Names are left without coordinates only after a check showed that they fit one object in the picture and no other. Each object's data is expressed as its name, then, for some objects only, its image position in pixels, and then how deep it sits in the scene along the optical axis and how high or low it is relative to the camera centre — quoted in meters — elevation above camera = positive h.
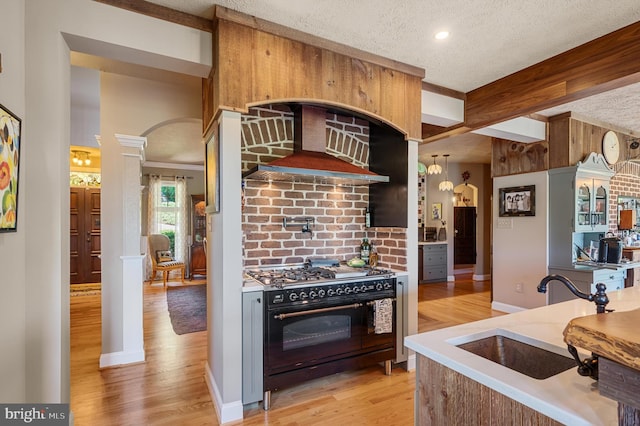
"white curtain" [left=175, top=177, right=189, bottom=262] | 7.55 -0.10
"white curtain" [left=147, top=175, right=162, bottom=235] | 7.29 +0.26
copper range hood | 2.41 +0.41
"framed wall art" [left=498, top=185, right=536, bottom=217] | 4.34 +0.19
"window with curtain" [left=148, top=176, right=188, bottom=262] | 7.37 +0.09
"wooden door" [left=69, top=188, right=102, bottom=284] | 6.22 -0.39
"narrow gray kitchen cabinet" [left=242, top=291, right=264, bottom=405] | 2.20 -0.91
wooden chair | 6.58 -0.92
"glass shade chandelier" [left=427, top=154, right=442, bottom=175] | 6.18 +0.87
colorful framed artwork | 1.29 +0.21
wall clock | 4.31 +0.92
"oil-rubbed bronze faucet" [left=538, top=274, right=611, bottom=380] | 0.92 -0.29
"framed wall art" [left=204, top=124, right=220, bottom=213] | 2.23 +0.32
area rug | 4.10 -1.44
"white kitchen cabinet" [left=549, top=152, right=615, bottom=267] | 3.96 +0.11
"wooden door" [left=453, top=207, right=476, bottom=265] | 7.68 -0.49
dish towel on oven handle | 2.65 -0.85
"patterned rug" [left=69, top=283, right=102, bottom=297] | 5.81 -1.39
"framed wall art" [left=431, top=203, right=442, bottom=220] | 7.44 +0.07
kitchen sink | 1.26 -0.59
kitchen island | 0.83 -0.51
